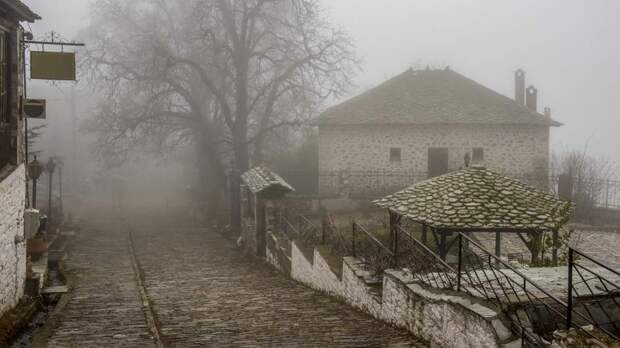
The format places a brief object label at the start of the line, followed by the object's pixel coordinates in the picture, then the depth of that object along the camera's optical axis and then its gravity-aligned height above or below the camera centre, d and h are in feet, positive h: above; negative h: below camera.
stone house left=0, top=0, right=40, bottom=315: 34.53 +0.84
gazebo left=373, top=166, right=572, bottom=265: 32.94 -2.29
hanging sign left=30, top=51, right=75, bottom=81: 37.27 +6.49
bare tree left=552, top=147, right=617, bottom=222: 82.99 -2.95
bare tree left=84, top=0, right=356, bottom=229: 88.12 +15.59
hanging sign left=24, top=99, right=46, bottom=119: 38.17 +3.84
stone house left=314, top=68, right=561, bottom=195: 96.53 +3.91
